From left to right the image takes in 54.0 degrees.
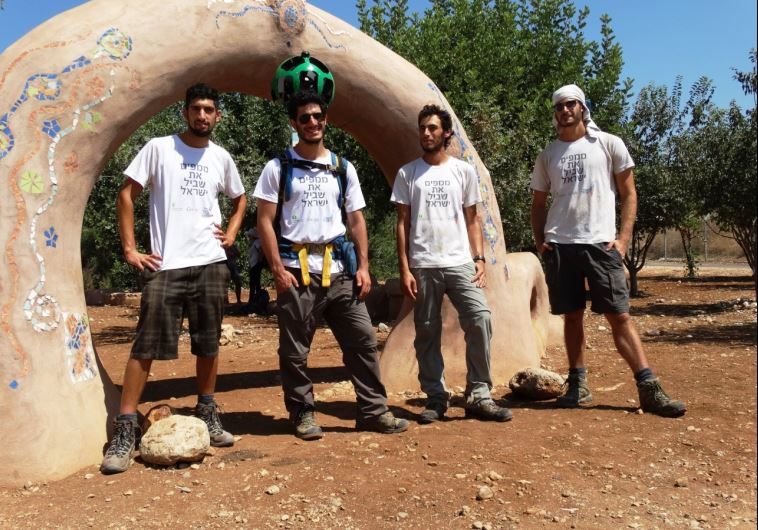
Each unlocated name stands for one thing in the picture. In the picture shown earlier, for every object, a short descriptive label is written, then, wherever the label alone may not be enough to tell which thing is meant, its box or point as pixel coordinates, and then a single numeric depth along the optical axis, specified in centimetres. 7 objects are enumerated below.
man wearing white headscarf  452
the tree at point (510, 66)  1062
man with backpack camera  410
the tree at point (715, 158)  940
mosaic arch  379
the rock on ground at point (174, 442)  375
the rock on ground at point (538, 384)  510
